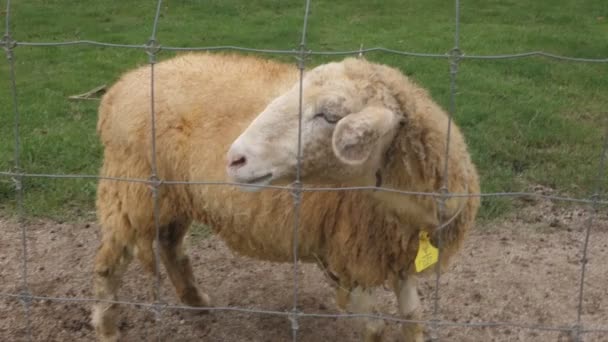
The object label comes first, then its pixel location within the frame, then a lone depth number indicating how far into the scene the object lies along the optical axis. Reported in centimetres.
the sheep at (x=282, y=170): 282
